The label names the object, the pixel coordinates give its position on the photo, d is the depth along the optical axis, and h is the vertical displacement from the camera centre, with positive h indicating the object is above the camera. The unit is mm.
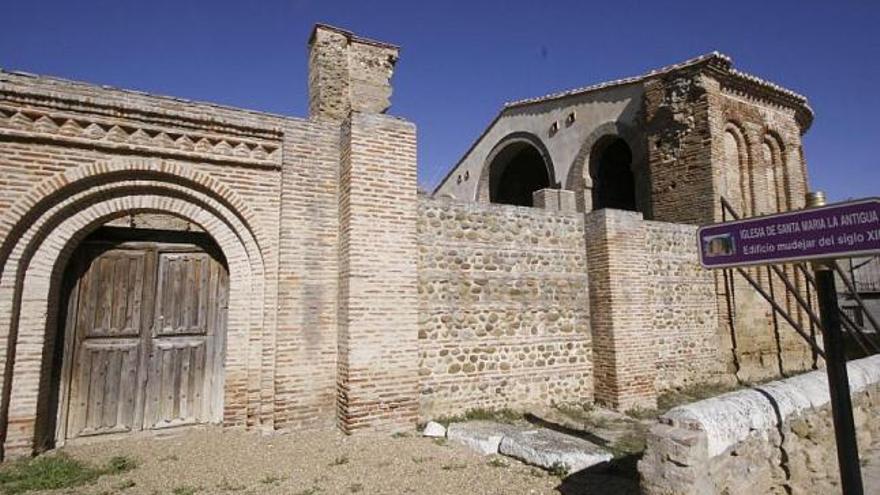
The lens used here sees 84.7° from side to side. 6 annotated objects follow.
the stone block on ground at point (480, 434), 5508 -1507
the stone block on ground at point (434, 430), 6109 -1538
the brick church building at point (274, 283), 5441 +375
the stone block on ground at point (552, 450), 4785 -1473
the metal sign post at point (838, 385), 2486 -433
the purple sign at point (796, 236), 2363 +370
